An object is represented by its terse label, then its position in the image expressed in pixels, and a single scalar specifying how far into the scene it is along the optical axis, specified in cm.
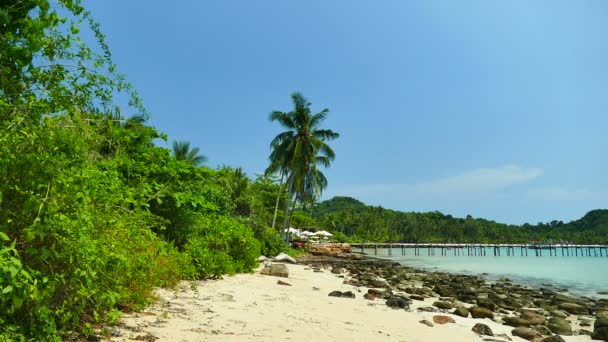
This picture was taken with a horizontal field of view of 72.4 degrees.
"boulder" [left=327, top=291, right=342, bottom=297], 1038
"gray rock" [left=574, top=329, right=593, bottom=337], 907
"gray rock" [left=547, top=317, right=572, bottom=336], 908
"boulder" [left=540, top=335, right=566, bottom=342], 730
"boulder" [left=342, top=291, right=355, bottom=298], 1045
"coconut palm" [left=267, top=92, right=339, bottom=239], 3241
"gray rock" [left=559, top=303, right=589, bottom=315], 1264
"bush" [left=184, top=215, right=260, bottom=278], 925
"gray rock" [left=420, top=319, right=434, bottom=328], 755
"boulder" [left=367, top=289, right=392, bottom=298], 1166
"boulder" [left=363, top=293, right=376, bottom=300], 1084
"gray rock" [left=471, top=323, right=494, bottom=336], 750
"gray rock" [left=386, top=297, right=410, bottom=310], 981
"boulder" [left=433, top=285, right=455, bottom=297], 1462
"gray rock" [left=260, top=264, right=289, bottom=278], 1338
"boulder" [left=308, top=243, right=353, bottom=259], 4032
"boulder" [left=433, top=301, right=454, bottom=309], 1099
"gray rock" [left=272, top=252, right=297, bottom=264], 2181
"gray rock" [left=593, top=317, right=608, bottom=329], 903
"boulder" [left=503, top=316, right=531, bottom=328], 928
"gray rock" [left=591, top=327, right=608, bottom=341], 838
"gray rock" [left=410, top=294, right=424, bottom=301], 1258
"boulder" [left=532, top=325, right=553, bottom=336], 868
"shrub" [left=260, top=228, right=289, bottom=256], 2442
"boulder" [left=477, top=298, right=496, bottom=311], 1159
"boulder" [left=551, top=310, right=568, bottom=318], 1151
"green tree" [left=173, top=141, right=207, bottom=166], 3431
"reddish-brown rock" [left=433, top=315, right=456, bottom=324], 821
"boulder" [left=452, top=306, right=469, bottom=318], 986
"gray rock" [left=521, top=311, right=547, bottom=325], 984
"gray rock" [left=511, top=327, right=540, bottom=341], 787
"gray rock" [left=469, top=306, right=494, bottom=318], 1010
